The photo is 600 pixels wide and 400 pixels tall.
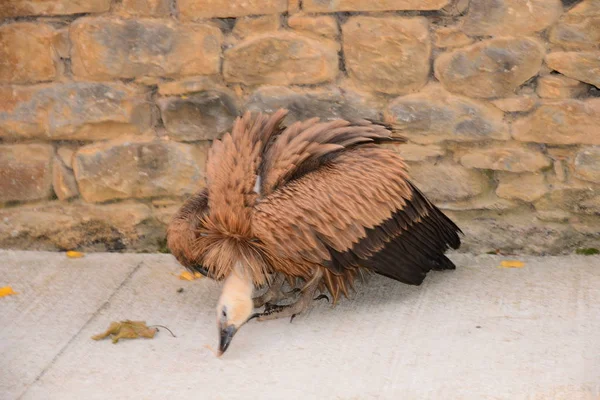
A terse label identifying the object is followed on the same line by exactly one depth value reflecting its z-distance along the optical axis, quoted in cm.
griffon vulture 388
